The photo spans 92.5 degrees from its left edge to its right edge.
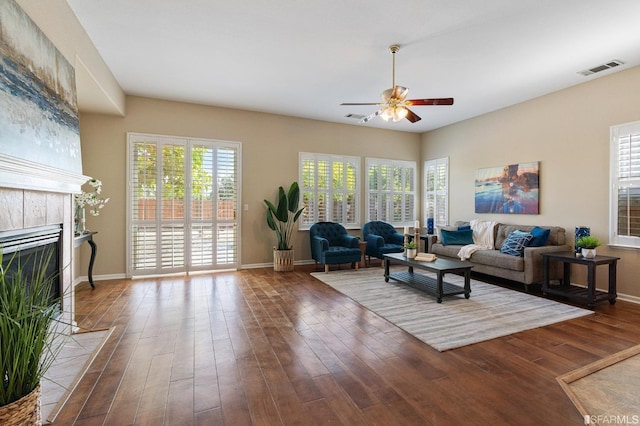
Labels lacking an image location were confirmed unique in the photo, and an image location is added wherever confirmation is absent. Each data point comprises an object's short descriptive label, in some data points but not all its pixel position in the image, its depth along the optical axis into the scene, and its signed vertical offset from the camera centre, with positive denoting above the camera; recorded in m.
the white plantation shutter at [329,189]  6.53 +0.53
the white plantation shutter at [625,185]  3.97 +0.38
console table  4.41 -0.60
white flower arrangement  4.34 +0.18
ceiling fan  3.49 +1.29
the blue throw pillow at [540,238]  4.65 -0.37
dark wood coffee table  3.95 -0.98
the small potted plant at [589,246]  3.91 -0.41
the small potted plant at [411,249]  4.60 -0.54
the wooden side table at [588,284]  3.74 -0.90
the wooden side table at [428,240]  6.24 -0.55
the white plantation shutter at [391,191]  7.18 +0.55
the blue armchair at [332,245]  5.66 -0.63
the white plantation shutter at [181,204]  5.26 +0.15
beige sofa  4.36 -0.71
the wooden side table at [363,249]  6.12 -0.72
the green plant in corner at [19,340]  1.32 -0.57
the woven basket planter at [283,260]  5.79 -0.90
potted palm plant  5.81 -0.12
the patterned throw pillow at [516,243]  4.68 -0.46
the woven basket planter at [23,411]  1.33 -0.90
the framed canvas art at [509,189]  5.20 +0.45
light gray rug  2.98 -1.14
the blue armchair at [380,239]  6.12 -0.53
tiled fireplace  1.99 +0.07
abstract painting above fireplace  1.91 +0.87
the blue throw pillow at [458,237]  5.70 -0.44
